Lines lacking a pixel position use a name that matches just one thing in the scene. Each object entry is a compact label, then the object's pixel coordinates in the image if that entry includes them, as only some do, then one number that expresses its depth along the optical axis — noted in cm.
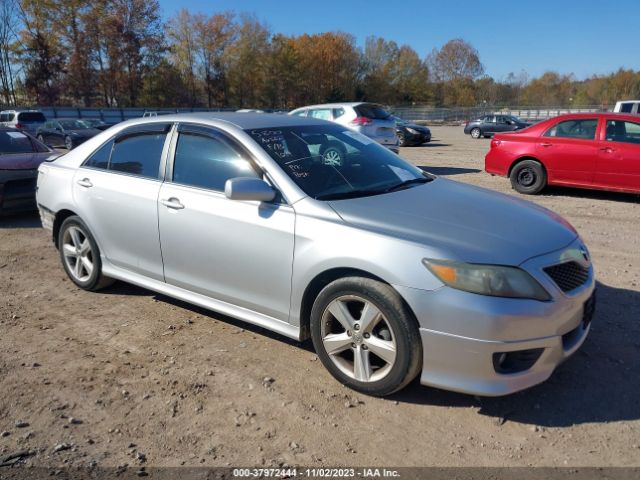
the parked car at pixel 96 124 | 2326
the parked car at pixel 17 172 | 747
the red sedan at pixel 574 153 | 826
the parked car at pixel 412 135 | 2231
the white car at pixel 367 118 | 1289
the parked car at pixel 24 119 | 2480
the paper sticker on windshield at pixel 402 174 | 396
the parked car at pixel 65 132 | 2175
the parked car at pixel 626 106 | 1955
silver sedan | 271
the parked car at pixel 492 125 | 3050
